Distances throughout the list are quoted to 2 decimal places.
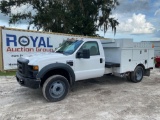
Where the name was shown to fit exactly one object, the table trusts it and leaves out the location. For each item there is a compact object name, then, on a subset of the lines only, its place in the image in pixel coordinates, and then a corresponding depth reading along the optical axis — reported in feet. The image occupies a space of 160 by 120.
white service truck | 12.05
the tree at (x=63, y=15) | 43.17
